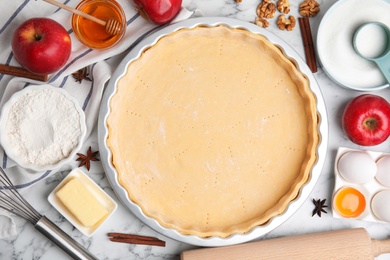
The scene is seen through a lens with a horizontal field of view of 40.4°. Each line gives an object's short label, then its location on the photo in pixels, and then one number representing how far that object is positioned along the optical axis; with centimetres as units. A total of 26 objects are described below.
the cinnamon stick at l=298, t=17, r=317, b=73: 149
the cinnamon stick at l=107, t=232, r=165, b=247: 146
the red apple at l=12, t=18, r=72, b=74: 132
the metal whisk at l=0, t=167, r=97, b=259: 140
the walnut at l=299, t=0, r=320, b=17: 148
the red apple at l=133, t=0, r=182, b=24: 135
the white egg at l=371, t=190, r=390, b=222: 143
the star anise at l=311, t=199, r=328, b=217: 148
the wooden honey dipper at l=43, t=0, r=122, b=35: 134
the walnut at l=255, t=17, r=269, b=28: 148
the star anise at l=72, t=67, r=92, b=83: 144
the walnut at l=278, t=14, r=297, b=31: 149
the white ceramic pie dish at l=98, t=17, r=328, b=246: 138
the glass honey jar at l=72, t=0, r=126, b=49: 141
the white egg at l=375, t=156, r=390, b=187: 144
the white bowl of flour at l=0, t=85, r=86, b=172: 135
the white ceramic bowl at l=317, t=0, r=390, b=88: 146
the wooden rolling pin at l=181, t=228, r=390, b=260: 139
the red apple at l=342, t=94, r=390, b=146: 141
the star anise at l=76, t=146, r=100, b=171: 144
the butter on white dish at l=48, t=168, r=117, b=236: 138
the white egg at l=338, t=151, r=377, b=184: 142
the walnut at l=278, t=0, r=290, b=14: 148
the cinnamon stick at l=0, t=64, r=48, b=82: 142
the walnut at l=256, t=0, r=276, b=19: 148
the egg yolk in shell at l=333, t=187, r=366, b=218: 146
